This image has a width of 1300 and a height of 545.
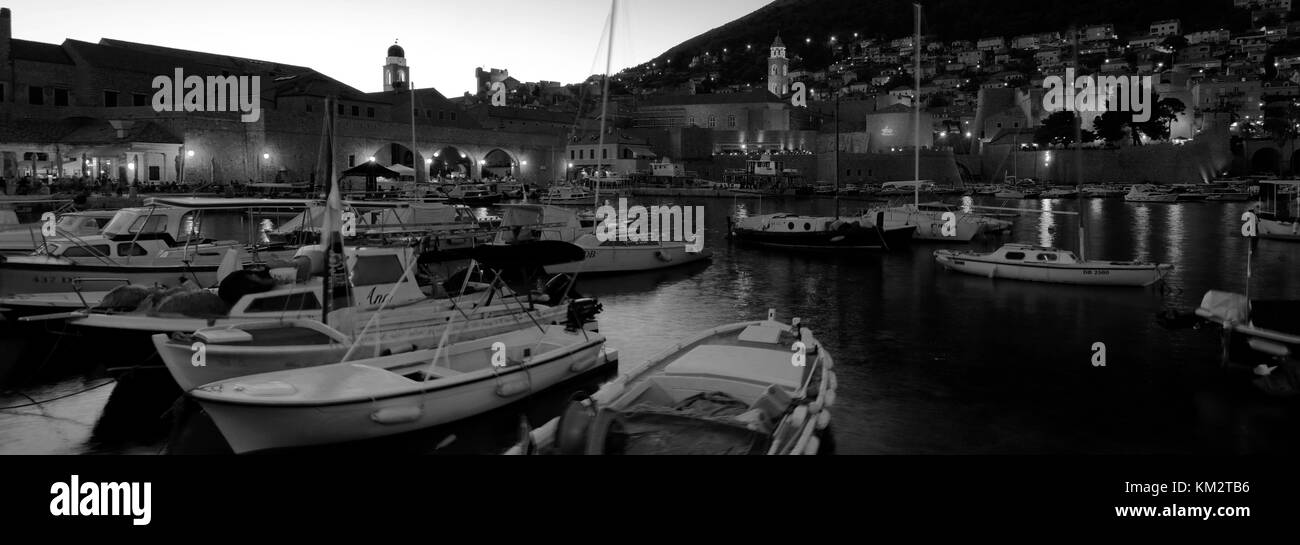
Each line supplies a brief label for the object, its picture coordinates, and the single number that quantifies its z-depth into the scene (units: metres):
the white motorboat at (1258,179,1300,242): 25.77
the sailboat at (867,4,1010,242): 26.39
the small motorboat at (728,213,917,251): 23.64
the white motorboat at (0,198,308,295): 12.13
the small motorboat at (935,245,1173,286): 16.22
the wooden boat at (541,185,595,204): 46.75
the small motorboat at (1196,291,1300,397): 8.38
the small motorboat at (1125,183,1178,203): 52.46
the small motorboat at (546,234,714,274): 18.23
